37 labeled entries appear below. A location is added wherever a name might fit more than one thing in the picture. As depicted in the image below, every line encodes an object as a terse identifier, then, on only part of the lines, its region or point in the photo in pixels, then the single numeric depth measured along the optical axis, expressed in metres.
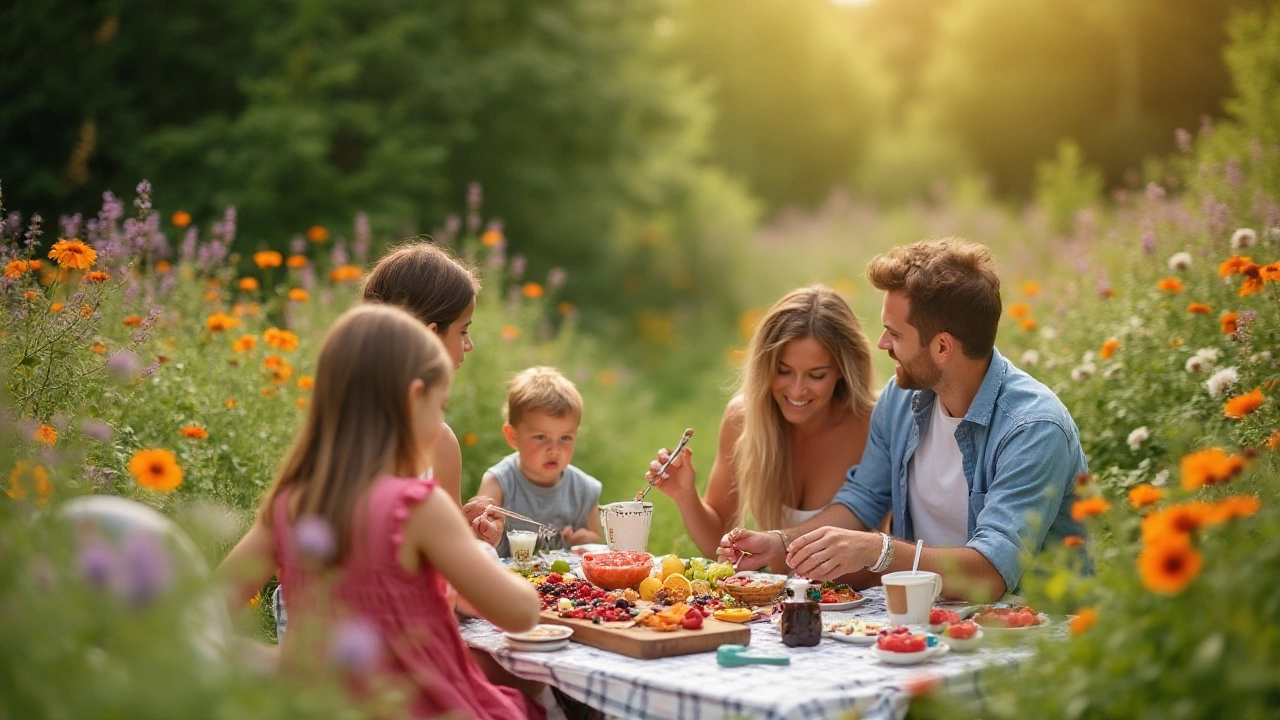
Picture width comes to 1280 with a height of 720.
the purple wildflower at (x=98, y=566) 1.64
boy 4.17
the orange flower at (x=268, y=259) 5.15
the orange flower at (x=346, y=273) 5.77
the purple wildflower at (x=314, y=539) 1.78
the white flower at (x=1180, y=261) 5.02
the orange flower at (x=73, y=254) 3.61
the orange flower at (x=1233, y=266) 4.00
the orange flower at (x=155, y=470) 2.15
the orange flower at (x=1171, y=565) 1.81
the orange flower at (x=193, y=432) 3.98
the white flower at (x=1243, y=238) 4.76
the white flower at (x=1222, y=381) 4.15
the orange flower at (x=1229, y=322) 4.20
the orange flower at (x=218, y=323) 4.57
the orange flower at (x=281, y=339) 4.54
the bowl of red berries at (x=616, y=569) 3.21
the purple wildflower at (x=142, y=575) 1.63
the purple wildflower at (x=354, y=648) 1.65
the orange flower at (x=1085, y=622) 1.97
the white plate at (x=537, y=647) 2.69
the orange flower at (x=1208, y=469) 1.99
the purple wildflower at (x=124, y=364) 2.55
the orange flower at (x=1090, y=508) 2.10
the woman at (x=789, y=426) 3.98
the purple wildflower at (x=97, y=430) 2.61
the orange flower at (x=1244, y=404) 2.57
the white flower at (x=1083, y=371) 5.09
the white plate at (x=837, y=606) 3.04
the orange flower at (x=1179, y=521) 1.89
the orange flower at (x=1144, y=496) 2.27
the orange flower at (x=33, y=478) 2.07
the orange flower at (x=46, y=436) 3.23
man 3.11
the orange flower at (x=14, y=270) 3.61
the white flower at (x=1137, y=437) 4.55
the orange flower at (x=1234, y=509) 1.86
